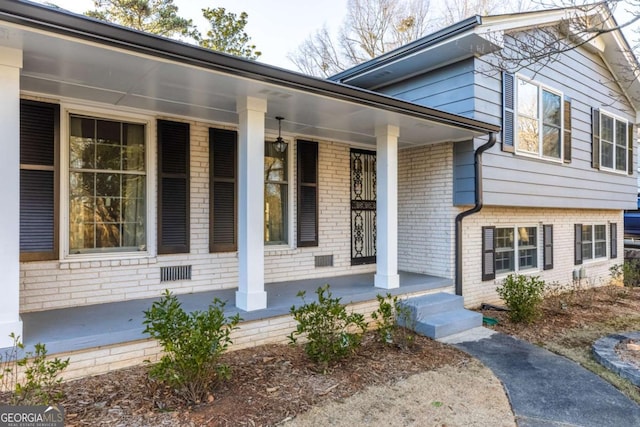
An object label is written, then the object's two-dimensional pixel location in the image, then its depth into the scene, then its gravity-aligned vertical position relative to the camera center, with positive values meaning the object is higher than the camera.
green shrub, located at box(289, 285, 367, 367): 3.83 -1.15
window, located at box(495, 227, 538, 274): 7.43 -0.69
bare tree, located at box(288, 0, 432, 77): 16.11 +7.47
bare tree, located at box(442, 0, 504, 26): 14.19 +7.61
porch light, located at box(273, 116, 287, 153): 5.38 +0.95
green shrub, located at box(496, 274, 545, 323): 5.76 -1.24
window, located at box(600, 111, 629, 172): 9.32 +1.69
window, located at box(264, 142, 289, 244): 6.07 +0.29
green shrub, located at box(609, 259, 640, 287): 9.98 -1.53
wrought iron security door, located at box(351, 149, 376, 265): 7.01 +0.12
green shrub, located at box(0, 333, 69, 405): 2.68 -1.16
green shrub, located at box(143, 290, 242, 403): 3.01 -1.04
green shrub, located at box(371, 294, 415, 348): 4.40 -1.34
